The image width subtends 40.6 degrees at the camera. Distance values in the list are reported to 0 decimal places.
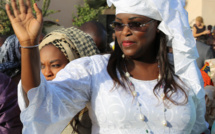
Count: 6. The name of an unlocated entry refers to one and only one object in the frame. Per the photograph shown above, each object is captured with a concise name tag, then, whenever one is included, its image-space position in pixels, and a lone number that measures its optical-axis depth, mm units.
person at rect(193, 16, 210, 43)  10453
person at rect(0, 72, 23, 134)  2463
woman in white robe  1920
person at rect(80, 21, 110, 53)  4129
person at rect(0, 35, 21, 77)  3120
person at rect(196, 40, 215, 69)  5016
